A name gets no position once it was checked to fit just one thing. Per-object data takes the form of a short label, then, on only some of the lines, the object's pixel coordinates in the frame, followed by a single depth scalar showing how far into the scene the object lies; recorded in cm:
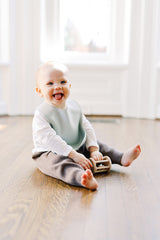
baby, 133
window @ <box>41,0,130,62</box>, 327
